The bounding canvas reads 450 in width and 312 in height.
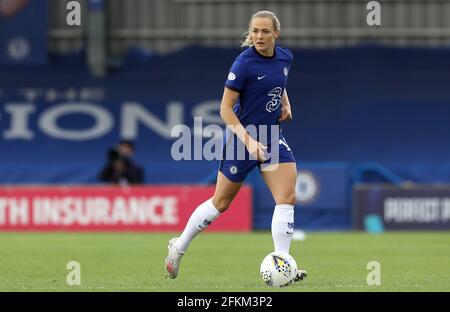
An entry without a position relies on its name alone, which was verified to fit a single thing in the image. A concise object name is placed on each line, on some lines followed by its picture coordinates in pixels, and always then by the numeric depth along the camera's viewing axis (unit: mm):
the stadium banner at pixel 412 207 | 20172
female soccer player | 9461
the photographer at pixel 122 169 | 20766
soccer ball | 9305
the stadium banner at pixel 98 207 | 19734
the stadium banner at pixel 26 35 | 24141
